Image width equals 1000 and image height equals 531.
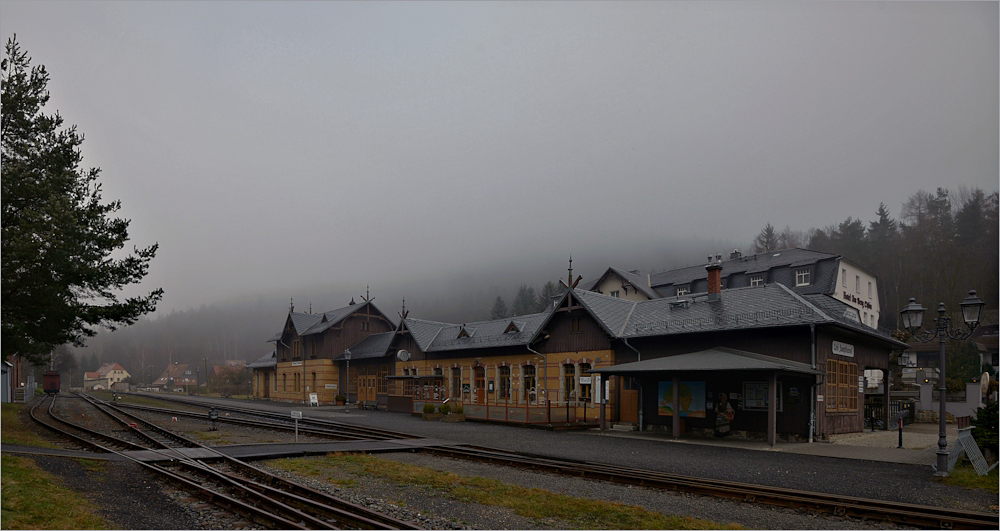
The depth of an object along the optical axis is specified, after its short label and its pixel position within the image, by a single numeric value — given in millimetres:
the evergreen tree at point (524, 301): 94312
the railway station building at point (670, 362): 22719
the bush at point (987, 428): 14594
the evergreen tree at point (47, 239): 17344
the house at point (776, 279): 45156
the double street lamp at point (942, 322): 14266
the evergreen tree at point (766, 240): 83250
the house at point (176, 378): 119406
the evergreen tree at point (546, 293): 86862
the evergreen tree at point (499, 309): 93500
